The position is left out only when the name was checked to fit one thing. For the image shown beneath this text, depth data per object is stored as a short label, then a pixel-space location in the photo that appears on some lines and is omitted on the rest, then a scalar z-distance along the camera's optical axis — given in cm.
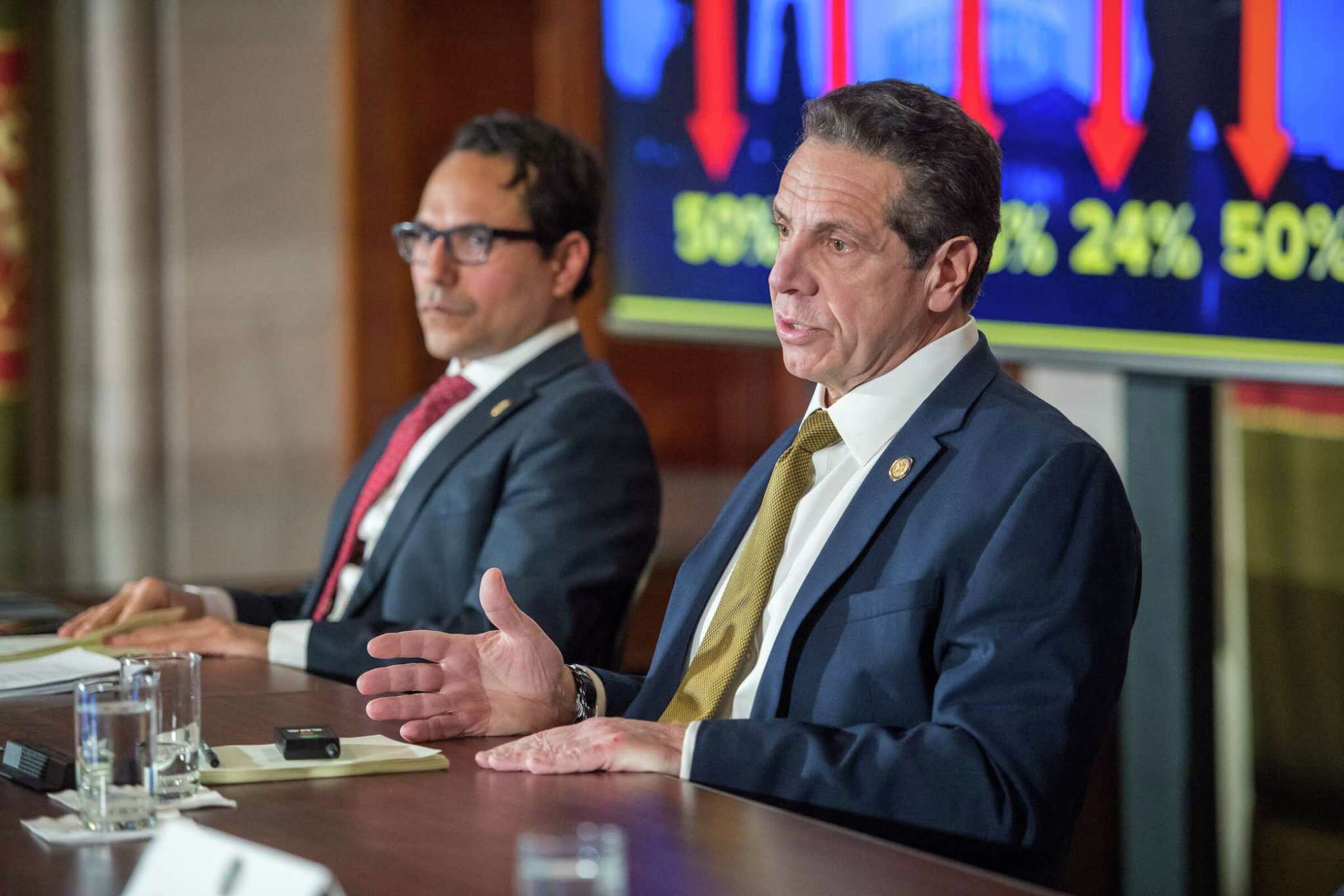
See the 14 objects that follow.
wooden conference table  301
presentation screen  381
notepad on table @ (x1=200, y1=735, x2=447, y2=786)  321
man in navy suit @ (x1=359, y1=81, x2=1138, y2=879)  322
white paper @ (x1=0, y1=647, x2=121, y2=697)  349
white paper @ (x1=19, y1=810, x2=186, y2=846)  307
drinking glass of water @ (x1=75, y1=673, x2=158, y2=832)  309
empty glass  281
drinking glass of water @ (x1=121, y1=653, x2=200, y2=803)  315
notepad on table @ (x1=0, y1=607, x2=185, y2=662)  361
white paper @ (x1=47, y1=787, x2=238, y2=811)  314
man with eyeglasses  374
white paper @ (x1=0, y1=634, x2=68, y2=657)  363
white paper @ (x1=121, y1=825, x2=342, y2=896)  288
